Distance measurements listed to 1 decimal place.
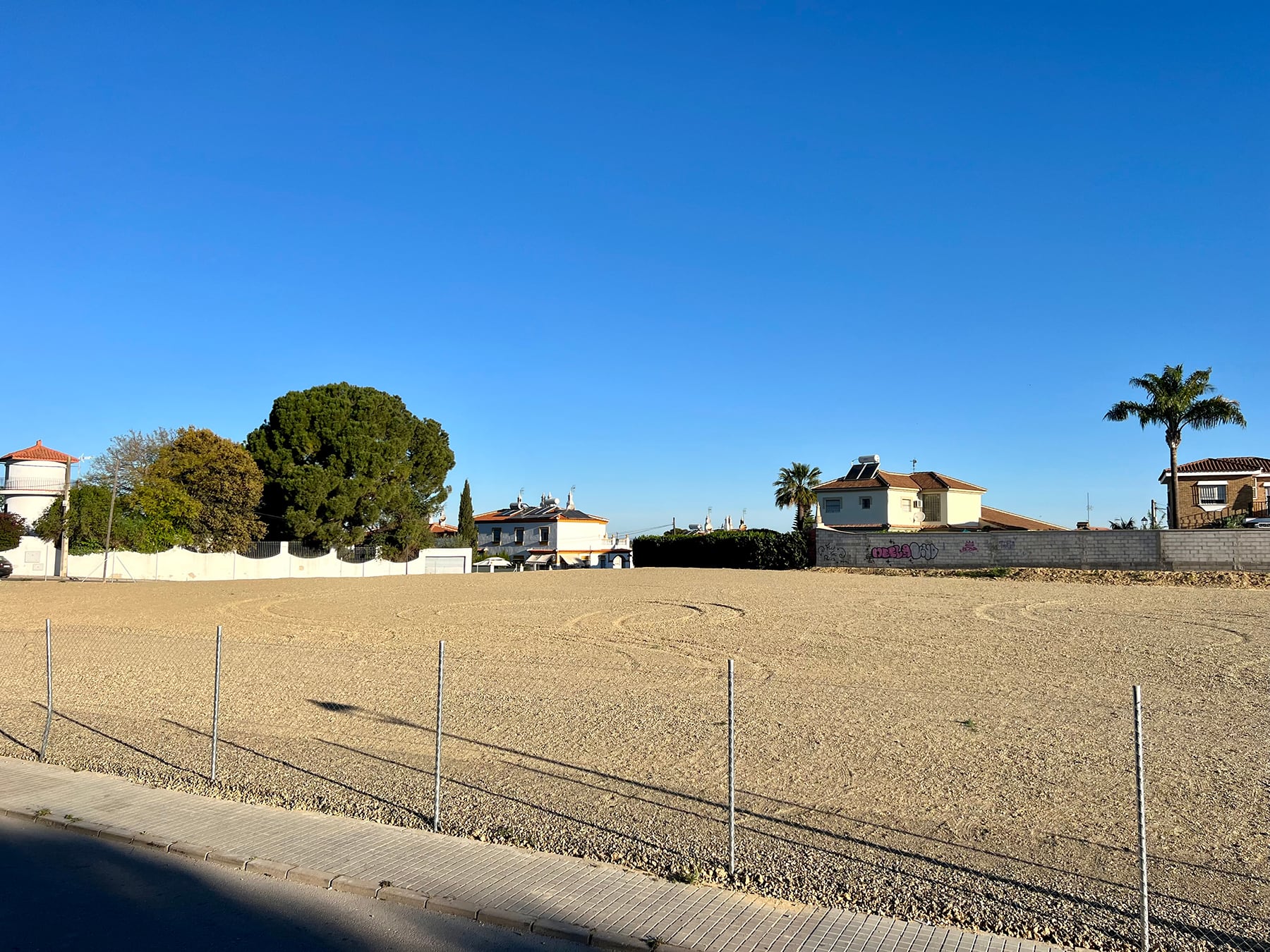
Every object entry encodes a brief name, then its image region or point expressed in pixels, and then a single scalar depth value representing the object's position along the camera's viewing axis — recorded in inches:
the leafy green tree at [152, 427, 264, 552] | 2105.1
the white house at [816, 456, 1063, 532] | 2573.8
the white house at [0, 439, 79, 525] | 2598.4
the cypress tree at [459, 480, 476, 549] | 3669.8
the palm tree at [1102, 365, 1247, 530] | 1865.2
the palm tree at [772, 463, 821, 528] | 3038.9
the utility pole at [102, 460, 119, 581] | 1916.8
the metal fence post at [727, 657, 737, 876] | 272.4
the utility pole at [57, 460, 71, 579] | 1993.1
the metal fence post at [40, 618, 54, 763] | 429.4
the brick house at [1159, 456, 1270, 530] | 2393.0
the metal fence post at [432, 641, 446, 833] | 316.3
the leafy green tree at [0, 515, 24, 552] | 2116.1
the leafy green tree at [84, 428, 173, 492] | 2303.2
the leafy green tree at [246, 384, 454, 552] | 2228.1
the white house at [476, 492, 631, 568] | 3774.6
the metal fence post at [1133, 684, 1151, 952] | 218.7
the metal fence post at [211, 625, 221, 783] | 397.1
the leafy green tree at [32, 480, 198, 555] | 2006.6
